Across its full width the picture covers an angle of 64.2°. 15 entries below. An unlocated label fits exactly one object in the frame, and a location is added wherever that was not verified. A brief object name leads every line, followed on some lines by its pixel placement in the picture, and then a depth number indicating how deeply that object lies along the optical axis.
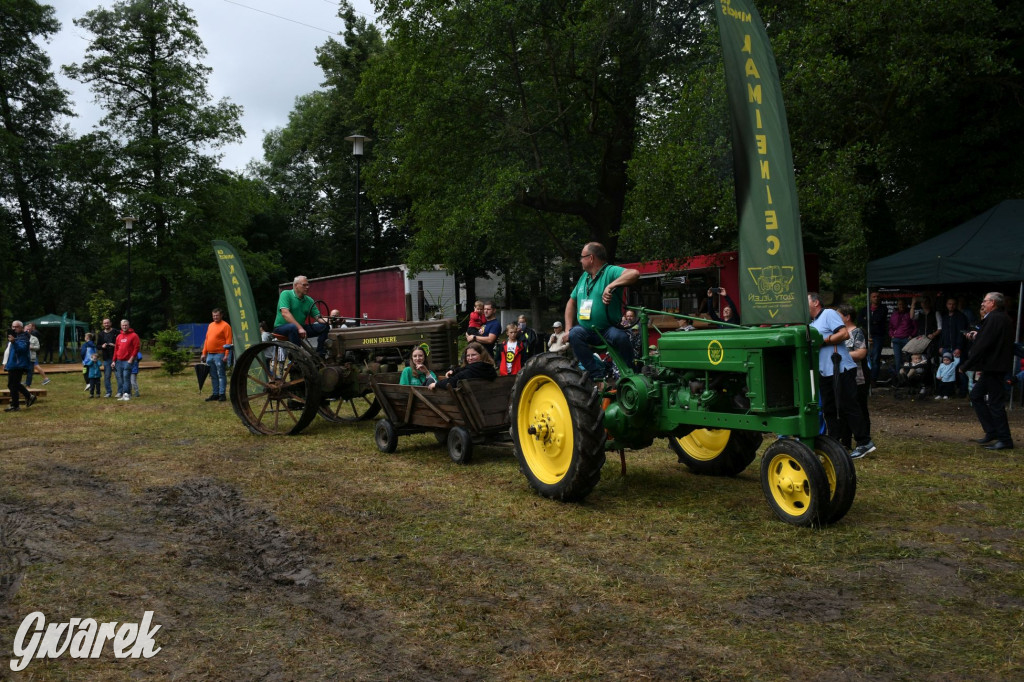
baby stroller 13.13
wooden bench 14.69
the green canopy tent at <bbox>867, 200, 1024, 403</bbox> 11.63
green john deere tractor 5.18
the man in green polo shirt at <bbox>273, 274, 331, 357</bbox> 10.48
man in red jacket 16.02
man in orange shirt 15.11
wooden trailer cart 7.81
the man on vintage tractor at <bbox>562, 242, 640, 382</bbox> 6.30
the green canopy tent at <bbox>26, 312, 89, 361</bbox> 33.22
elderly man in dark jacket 8.39
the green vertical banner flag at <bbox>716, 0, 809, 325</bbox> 5.90
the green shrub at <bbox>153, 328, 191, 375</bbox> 22.83
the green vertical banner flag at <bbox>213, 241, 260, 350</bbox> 13.07
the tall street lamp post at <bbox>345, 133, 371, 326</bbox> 16.92
